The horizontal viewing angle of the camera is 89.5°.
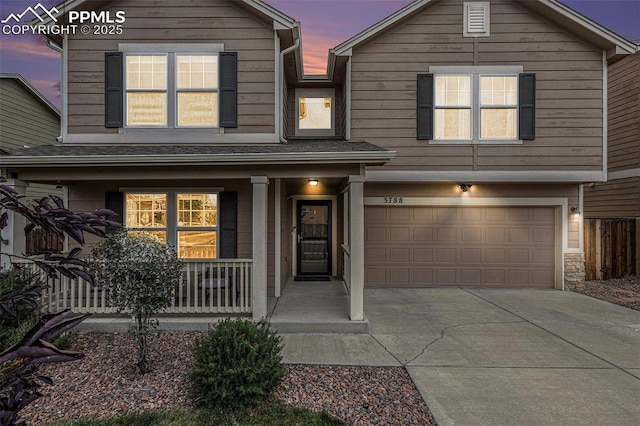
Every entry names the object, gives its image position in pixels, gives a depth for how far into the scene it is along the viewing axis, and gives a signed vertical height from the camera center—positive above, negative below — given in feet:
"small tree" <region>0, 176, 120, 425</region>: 3.78 -1.38
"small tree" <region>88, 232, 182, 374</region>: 11.24 -2.12
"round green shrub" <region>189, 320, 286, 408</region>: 9.57 -4.60
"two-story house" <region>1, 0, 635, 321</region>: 20.38 +6.09
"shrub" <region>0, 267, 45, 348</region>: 13.28 -4.34
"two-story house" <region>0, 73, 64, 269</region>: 34.37 +11.35
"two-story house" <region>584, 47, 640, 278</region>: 26.08 +3.04
